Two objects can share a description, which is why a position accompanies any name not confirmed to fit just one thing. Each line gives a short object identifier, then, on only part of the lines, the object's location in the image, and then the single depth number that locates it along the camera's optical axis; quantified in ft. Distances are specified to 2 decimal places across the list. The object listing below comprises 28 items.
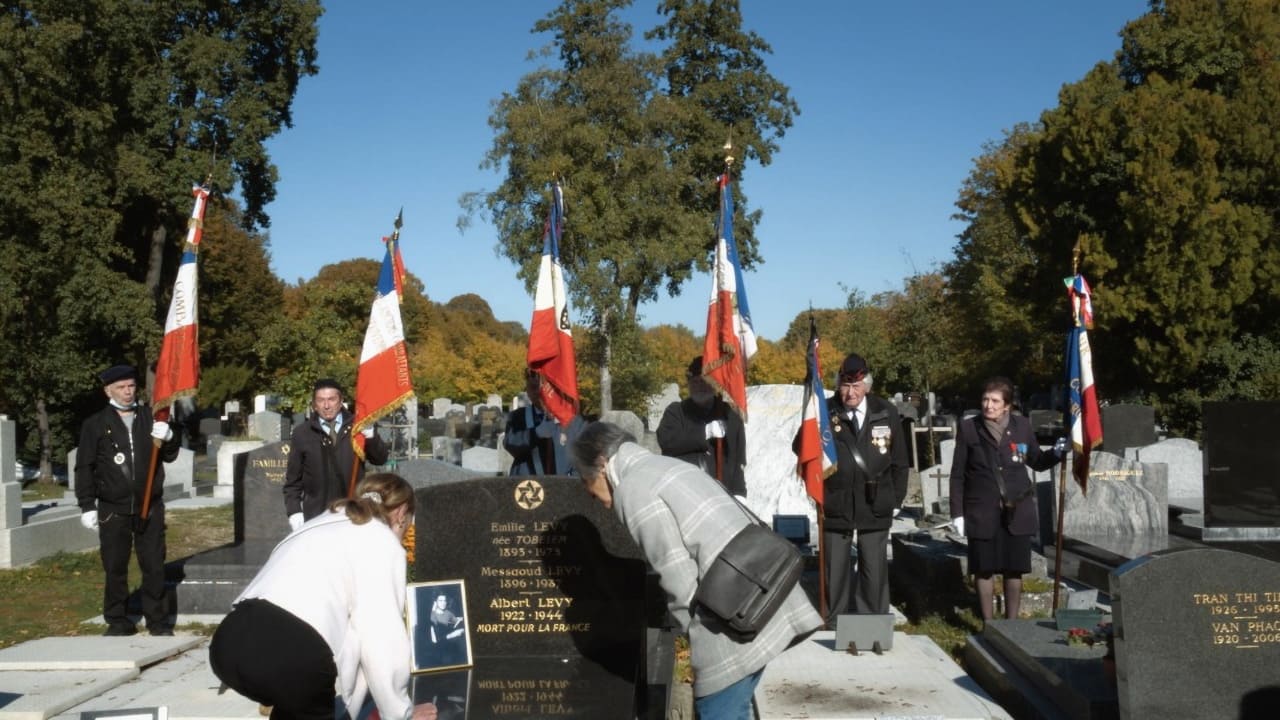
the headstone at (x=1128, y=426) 59.93
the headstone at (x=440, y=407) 127.34
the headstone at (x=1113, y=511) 36.68
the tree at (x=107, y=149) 77.82
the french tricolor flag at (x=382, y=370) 26.35
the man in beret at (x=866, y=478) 25.00
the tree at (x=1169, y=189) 89.92
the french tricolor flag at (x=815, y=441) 24.58
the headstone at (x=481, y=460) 64.28
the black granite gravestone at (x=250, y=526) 29.07
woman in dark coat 25.22
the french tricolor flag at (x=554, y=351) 26.61
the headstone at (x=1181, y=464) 57.00
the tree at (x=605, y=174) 102.53
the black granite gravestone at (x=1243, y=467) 37.55
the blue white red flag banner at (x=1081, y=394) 27.27
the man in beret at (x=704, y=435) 27.94
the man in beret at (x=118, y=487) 26.58
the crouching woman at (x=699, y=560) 13.25
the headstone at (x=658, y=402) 98.58
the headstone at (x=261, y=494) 32.71
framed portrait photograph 20.63
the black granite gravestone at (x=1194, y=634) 17.90
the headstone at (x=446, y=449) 78.38
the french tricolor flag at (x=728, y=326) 27.22
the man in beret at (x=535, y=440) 27.40
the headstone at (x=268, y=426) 82.10
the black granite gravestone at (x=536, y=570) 20.76
